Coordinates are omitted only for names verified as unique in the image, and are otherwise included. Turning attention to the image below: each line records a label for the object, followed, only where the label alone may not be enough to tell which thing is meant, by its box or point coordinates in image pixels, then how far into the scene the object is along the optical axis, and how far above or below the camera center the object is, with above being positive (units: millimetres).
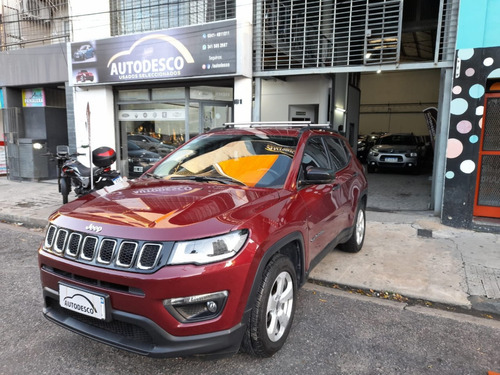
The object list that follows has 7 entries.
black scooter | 6668 -900
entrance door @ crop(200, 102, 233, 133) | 9211 +314
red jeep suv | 2160 -840
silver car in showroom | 13234 -925
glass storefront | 9180 +240
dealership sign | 7898 +1642
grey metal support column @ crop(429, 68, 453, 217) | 6535 -116
